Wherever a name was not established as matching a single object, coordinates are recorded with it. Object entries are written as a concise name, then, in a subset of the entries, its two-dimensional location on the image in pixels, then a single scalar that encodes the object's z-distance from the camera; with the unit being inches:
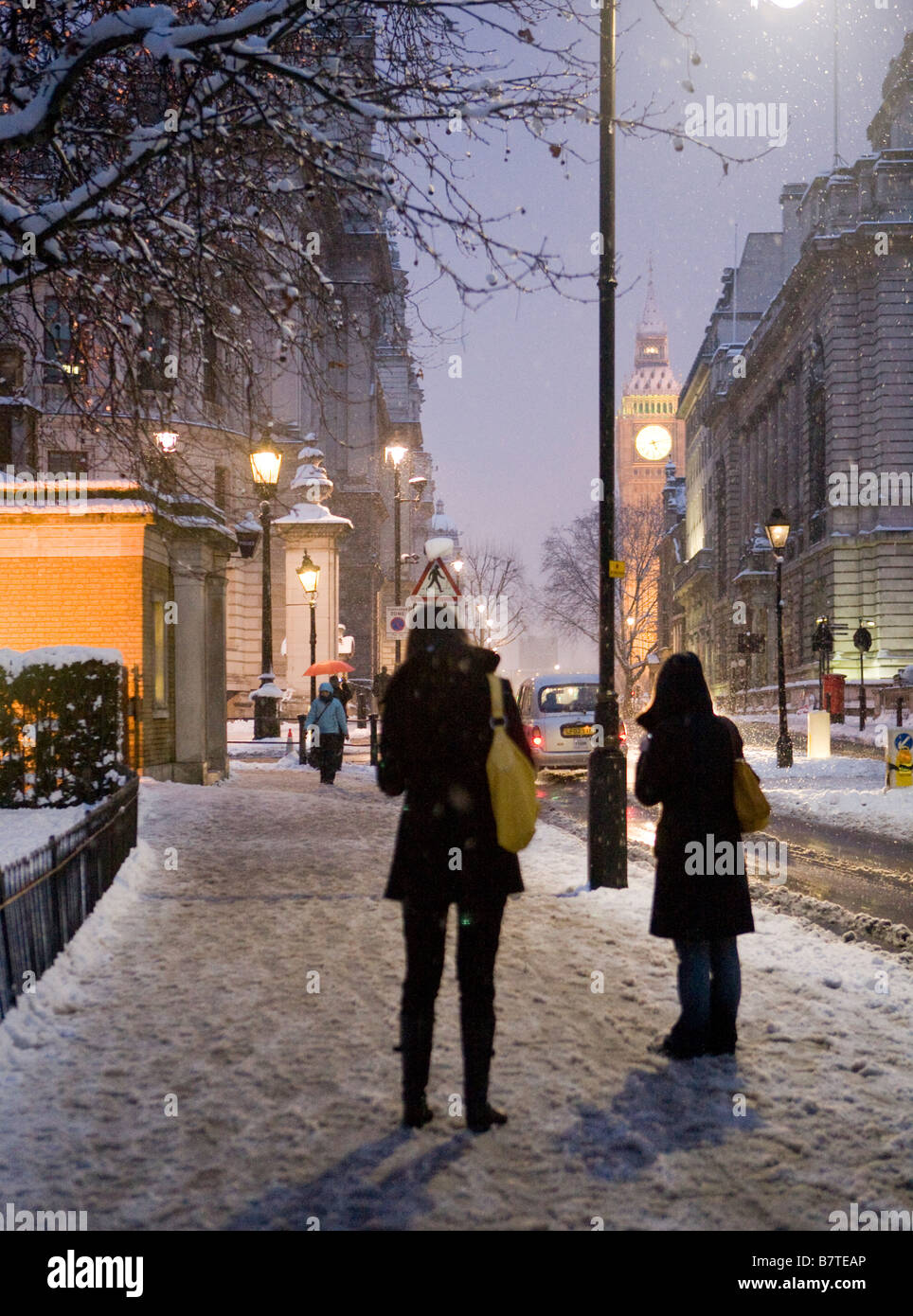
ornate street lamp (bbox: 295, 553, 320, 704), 1053.2
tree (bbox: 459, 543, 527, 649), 3297.2
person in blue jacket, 773.3
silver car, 853.8
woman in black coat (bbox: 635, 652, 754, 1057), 198.5
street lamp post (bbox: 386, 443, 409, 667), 1227.5
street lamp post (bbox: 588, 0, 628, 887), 361.4
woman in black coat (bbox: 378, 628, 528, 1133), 166.7
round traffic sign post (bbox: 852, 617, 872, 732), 1450.5
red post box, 1560.0
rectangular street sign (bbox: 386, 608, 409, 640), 944.3
